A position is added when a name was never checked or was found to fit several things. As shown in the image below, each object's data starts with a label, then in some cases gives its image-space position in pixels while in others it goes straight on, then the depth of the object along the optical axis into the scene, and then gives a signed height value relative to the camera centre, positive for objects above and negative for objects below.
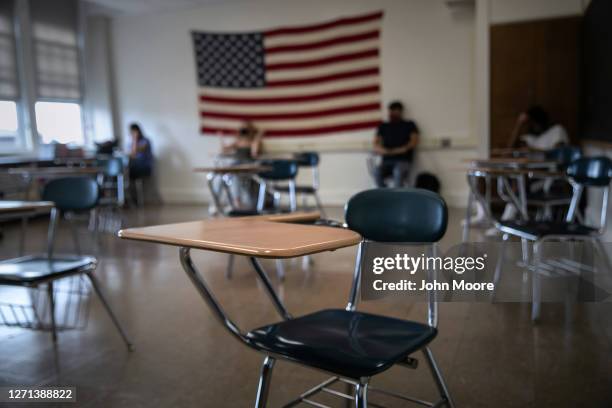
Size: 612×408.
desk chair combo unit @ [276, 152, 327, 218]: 5.09 -0.20
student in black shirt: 6.63 -0.06
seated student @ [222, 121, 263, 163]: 7.70 +0.08
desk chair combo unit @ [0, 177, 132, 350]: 2.17 -0.49
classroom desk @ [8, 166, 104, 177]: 5.24 -0.18
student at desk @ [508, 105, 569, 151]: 5.31 +0.04
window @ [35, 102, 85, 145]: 7.86 +0.48
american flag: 7.35 +0.98
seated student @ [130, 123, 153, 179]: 8.16 -0.03
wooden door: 5.65 +0.70
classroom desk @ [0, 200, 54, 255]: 2.10 -0.22
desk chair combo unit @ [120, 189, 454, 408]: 1.17 -0.40
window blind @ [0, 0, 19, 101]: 7.14 +1.40
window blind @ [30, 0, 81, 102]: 7.71 +1.59
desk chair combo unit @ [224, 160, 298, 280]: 3.67 -0.28
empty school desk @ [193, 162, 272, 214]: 3.81 -0.17
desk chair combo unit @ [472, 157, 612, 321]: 2.62 -0.48
